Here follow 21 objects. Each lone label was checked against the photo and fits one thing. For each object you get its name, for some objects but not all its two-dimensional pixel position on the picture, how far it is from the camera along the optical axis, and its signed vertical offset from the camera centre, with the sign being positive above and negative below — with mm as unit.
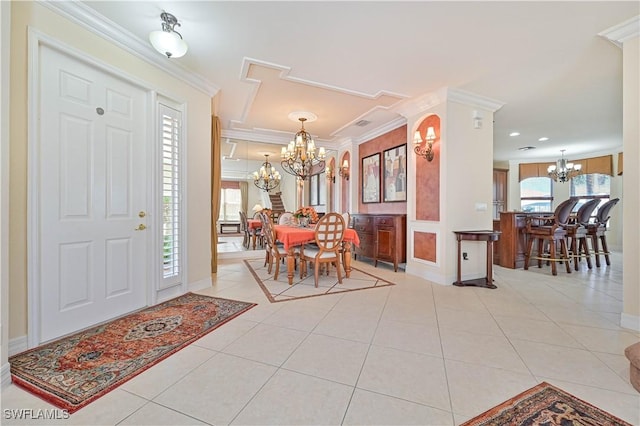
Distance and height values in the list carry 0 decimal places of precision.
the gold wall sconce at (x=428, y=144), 3884 +1054
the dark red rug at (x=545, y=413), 1274 -990
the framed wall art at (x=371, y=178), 5598 +759
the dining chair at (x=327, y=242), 3588 -404
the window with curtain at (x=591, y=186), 7320 +787
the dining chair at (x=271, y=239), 3881 -389
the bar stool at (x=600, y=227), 4949 -252
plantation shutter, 2936 +187
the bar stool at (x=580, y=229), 4629 -260
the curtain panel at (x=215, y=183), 4117 +476
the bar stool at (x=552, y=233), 4332 -321
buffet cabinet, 4508 -420
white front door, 2031 +151
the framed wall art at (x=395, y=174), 4887 +756
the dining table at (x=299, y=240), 3613 -375
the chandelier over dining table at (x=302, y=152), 4555 +1049
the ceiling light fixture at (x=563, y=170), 6887 +1179
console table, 3545 -460
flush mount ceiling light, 2160 +1416
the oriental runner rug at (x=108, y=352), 1518 -987
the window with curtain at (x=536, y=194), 8453 +635
